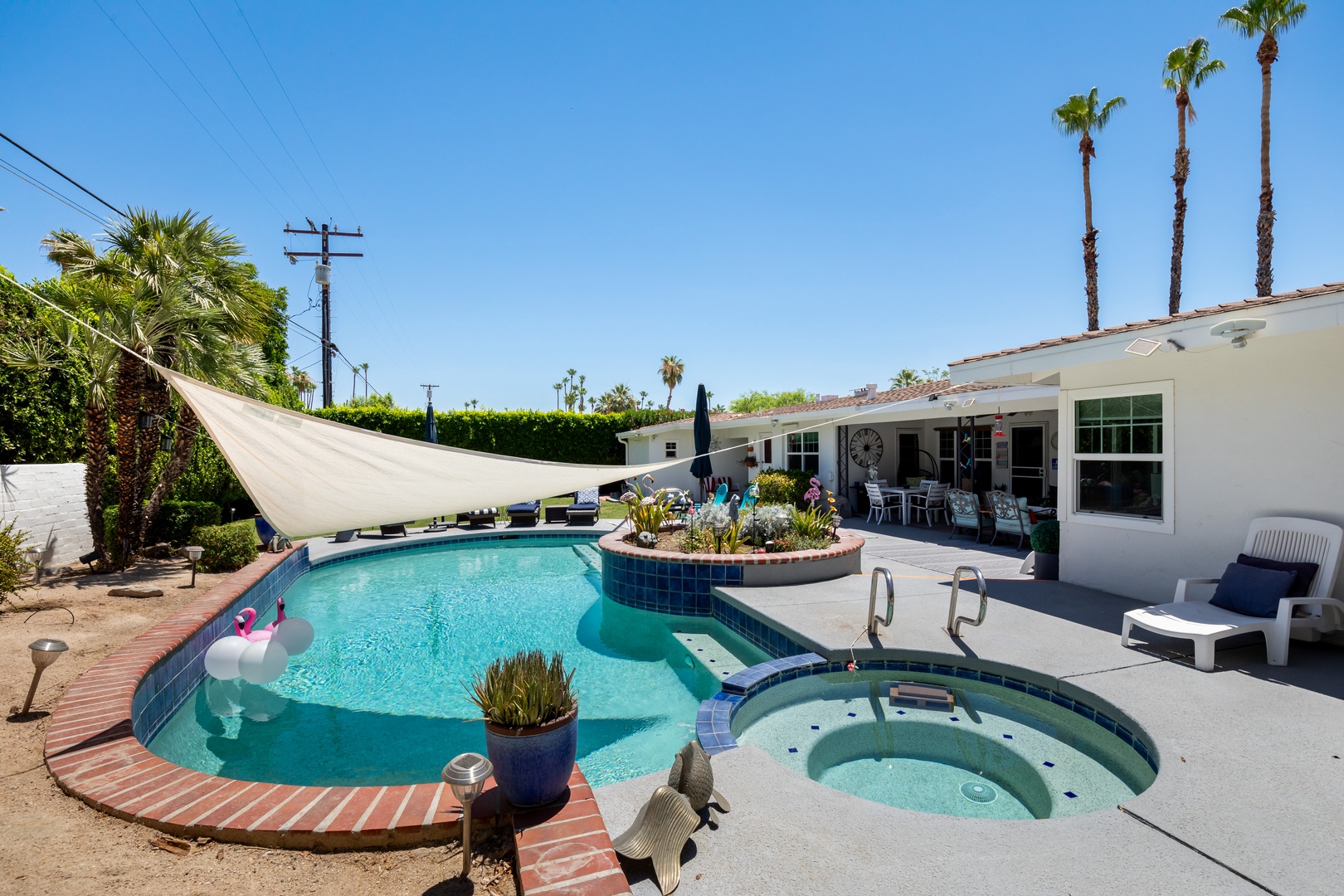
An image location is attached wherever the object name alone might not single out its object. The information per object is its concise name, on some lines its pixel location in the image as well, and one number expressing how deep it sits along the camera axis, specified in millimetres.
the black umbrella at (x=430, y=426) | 14188
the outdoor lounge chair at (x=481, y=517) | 12219
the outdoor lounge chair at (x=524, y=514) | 12555
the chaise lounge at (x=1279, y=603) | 4004
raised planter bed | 6520
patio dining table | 11884
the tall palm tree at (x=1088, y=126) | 15984
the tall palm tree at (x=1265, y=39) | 12477
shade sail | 3629
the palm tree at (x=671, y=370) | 45562
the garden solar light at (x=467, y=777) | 1879
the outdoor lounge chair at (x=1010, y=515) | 8828
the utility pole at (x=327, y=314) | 16781
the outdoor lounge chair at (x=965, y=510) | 9812
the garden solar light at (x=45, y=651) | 3166
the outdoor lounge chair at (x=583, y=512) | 12688
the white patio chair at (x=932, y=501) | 11672
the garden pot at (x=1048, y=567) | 6734
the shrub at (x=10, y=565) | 5348
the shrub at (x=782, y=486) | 12192
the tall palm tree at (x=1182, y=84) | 14547
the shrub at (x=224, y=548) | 7574
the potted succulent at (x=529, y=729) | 2344
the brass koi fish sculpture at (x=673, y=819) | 2047
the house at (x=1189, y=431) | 4473
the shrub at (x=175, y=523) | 8891
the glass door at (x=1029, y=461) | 11781
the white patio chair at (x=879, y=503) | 12000
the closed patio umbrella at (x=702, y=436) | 10389
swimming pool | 3764
